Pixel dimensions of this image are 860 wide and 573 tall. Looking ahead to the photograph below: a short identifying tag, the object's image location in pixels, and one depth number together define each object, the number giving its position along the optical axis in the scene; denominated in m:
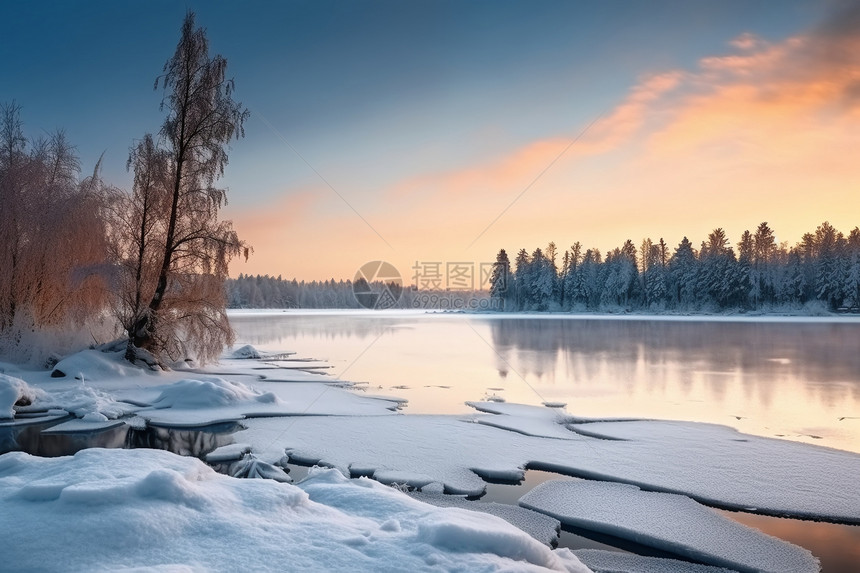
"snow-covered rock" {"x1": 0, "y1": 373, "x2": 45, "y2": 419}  10.50
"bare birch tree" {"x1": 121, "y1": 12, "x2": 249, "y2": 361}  16.30
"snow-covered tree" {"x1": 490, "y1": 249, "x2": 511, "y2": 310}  86.62
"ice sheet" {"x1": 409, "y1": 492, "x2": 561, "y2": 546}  5.05
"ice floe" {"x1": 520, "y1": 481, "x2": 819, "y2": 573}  4.63
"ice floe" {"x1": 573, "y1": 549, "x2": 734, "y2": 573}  4.46
